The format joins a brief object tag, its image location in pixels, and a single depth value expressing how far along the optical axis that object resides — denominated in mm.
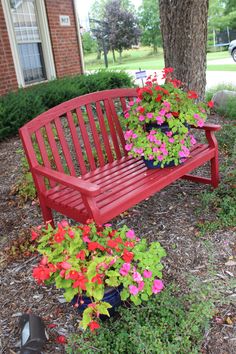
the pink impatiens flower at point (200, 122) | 3251
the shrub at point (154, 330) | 1946
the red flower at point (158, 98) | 3135
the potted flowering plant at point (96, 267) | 1888
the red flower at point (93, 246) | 1960
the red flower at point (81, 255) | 1947
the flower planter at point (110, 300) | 2070
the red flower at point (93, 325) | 1827
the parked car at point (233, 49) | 19256
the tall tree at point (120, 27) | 35562
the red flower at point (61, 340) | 2152
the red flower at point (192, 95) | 3277
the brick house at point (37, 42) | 7773
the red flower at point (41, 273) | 1876
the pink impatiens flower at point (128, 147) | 3307
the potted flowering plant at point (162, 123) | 3131
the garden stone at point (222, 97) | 6336
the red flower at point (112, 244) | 1999
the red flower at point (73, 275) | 1859
